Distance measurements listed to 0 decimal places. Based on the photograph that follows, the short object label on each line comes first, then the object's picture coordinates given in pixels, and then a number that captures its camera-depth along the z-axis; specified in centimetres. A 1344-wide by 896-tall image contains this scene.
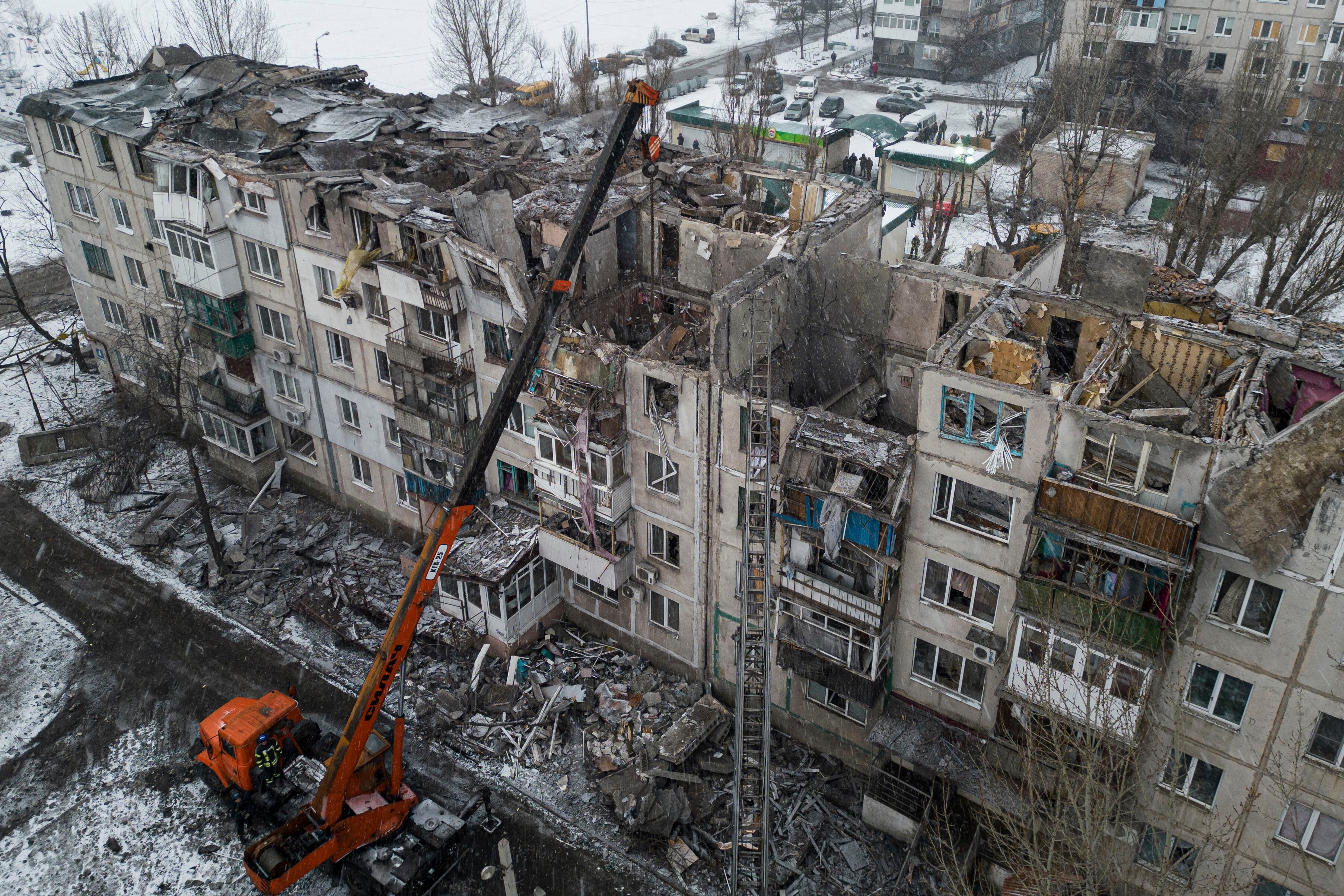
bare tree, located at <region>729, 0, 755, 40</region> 11844
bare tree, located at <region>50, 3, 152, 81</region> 7769
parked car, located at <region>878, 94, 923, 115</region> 8375
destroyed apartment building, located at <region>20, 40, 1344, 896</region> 2139
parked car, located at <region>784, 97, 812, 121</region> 8056
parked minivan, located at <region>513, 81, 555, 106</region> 8006
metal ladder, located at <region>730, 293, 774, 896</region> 2500
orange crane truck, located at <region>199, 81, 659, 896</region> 2192
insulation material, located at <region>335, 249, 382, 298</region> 3219
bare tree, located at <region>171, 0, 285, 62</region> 7044
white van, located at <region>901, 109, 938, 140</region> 7362
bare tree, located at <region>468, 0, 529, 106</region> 7138
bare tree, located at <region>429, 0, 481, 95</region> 7138
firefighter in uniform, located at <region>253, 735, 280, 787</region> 2669
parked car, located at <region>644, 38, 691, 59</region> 9119
